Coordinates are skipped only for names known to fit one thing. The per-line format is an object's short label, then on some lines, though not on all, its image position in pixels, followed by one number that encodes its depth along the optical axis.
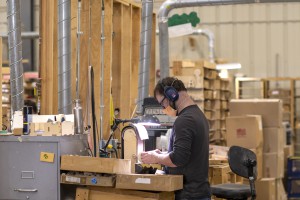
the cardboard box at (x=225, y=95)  16.73
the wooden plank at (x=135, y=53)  10.00
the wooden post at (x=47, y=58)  7.37
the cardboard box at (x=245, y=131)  11.53
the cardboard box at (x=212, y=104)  15.28
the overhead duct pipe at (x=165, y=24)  10.62
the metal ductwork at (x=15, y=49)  7.20
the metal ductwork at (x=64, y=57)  7.21
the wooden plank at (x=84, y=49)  7.73
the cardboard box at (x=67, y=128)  6.24
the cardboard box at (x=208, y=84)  14.66
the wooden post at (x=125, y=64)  9.37
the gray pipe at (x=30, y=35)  18.29
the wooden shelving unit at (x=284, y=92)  18.08
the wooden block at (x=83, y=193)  6.09
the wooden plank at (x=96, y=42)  7.94
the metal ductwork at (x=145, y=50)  9.36
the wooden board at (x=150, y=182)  5.59
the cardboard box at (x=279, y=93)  18.09
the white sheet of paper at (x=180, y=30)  11.37
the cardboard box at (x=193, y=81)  13.94
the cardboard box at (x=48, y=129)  6.17
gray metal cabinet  6.06
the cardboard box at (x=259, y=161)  11.61
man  5.58
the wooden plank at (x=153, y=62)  10.78
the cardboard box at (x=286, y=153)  14.04
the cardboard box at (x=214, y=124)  15.73
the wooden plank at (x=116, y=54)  9.13
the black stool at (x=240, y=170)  6.89
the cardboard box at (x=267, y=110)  12.17
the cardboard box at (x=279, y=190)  12.28
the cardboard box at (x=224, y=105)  16.66
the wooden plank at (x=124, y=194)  5.81
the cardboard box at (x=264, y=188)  11.93
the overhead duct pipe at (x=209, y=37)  19.11
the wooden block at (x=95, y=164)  5.85
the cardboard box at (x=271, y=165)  12.09
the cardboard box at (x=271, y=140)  12.09
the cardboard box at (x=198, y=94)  14.11
